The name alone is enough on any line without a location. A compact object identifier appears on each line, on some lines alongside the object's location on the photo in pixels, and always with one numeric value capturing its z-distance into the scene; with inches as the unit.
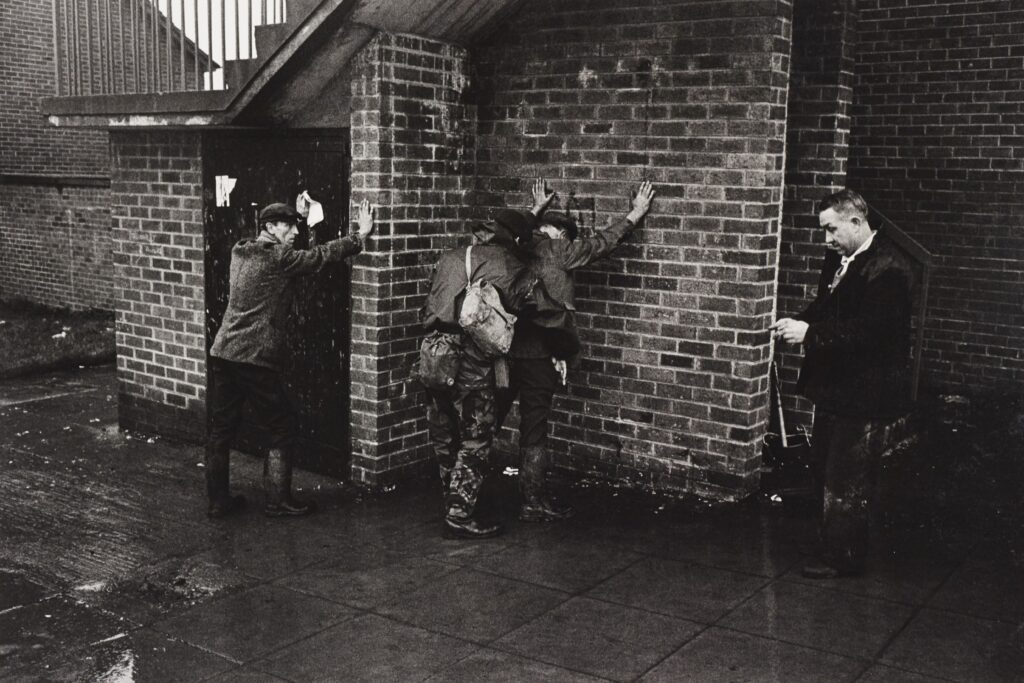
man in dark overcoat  205.8
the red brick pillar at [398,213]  268.7
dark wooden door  280.1
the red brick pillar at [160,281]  316.5
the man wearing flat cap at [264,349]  248.1
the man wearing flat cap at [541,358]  251.3
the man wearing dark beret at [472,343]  237.0
